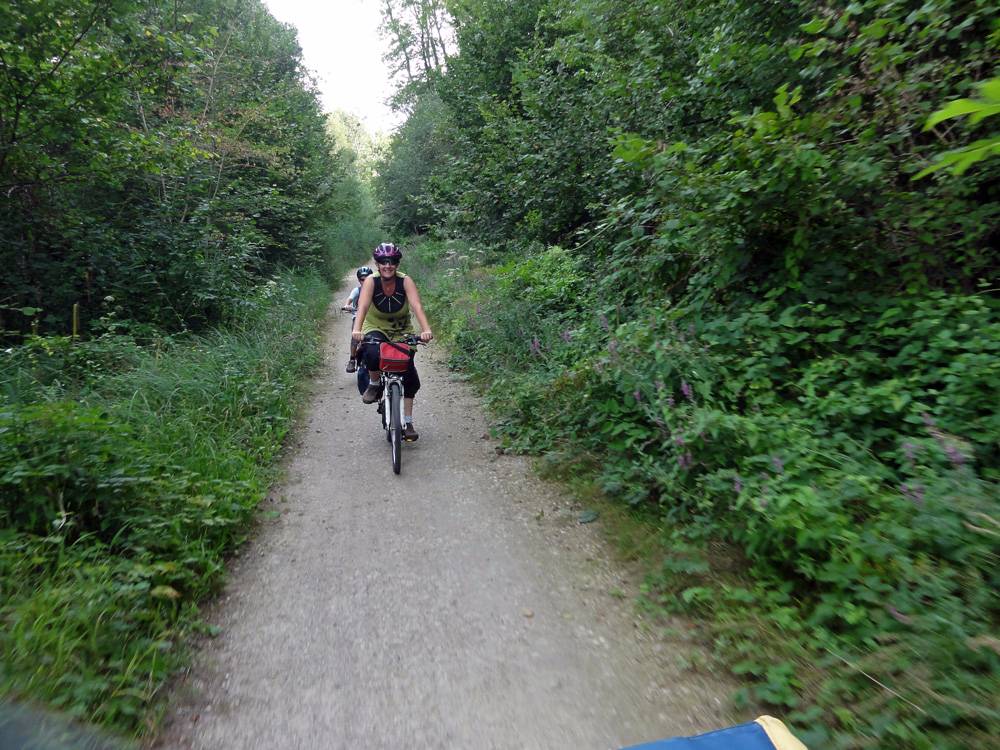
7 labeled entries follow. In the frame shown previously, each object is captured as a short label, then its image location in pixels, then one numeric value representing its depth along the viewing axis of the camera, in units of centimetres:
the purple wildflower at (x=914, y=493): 272
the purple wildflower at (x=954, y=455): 276
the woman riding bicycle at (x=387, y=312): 580
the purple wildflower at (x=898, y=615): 239
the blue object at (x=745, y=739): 211
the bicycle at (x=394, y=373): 566
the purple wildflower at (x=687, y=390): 399
